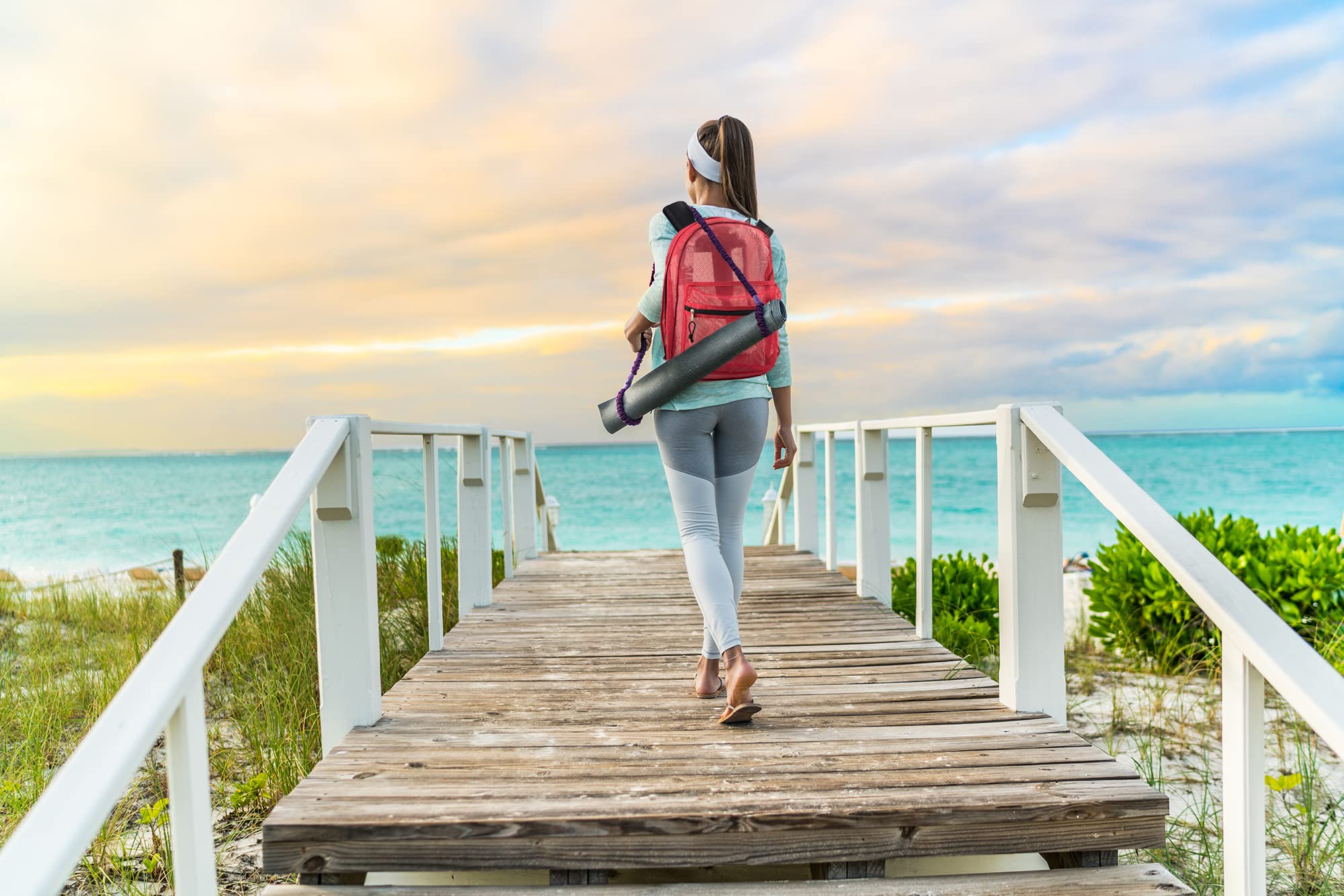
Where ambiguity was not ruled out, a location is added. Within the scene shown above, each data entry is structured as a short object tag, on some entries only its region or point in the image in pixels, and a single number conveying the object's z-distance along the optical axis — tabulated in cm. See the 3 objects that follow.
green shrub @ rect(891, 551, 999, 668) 461
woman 219
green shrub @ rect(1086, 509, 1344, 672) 450
